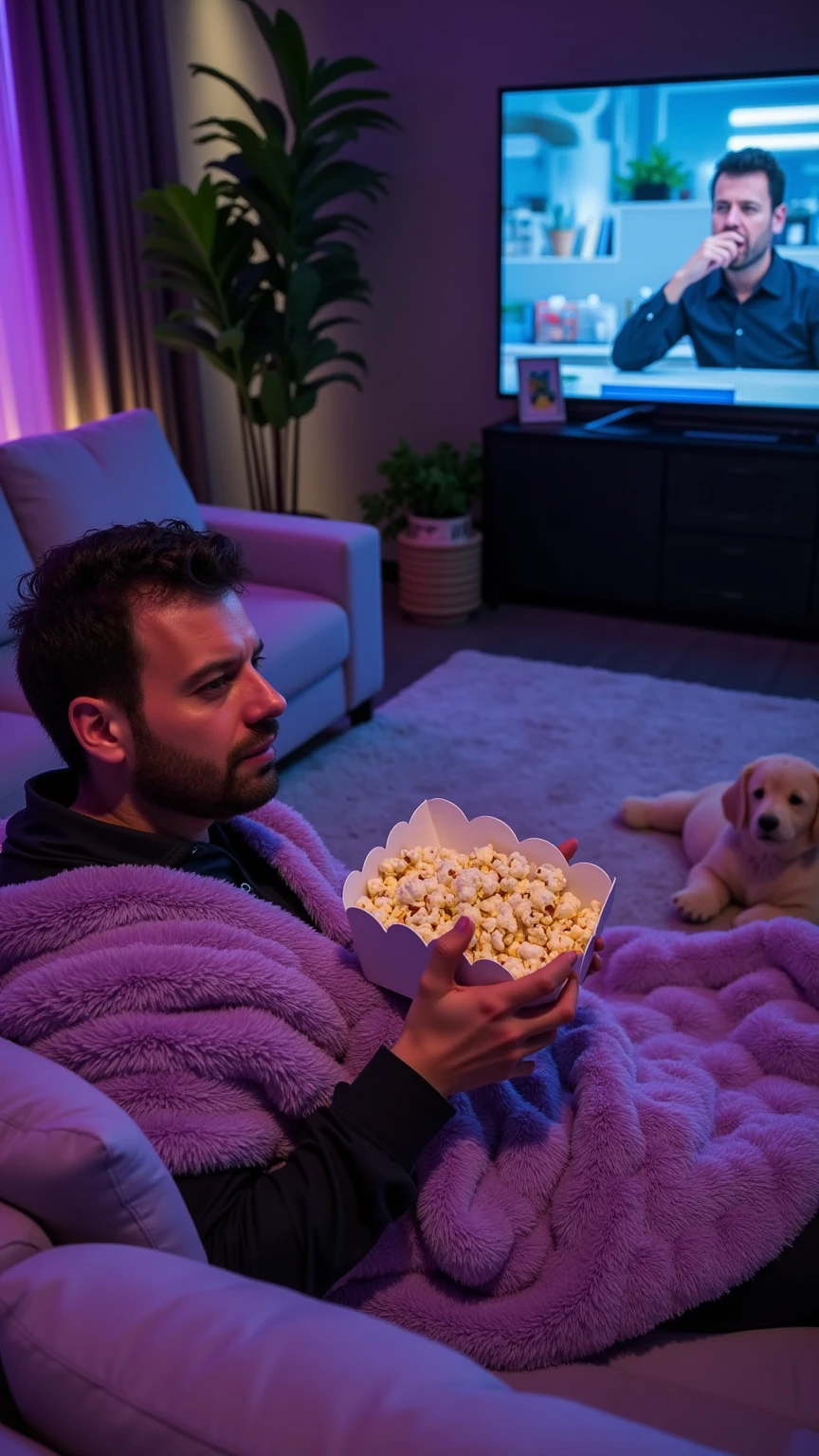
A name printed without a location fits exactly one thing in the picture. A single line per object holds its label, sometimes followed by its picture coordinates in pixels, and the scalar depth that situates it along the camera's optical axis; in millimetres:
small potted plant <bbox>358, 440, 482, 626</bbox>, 4375
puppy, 2314
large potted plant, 4020
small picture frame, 4414
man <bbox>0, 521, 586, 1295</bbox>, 1012
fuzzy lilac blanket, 1004
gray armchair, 3002
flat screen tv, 3943
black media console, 4043
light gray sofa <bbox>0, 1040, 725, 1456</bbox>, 625
